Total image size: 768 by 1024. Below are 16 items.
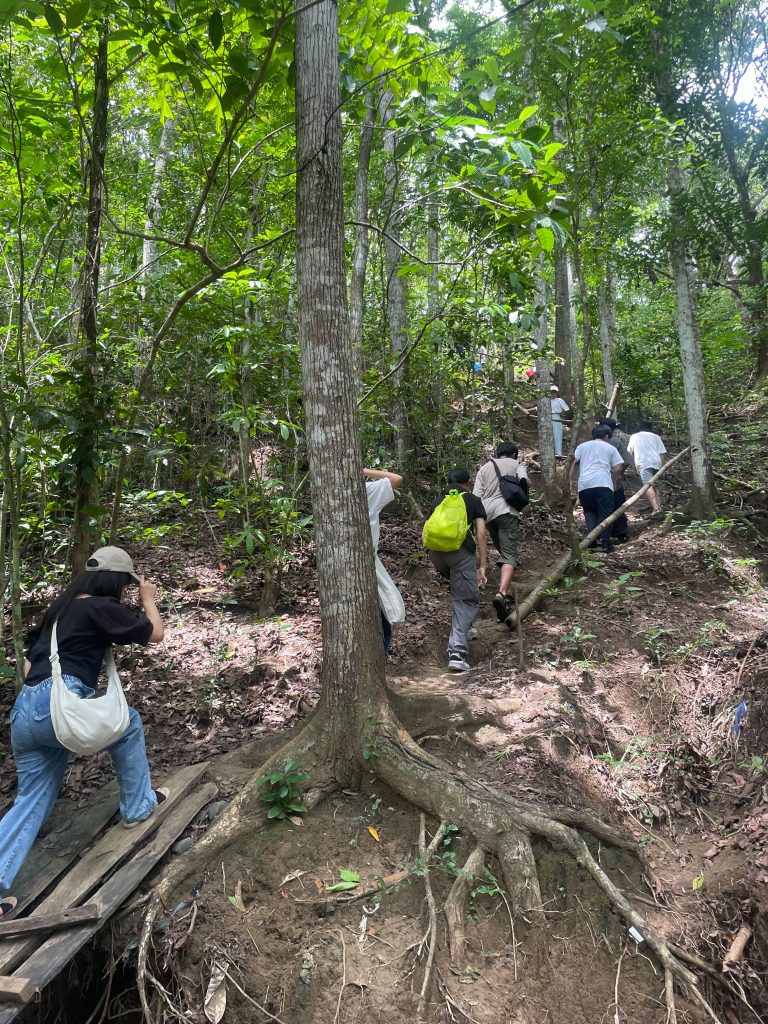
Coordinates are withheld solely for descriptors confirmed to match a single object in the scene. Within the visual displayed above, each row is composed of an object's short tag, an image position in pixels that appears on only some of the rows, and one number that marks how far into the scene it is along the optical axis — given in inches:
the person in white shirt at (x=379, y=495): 228.8
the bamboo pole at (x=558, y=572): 289.7
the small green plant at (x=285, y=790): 153.5
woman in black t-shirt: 145.6
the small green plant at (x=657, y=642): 239.6
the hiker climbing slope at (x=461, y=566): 261.1
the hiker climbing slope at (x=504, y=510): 306.3
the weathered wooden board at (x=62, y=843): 145.3
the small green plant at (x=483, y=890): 134.6
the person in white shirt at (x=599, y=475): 378.0
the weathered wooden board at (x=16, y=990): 109.3
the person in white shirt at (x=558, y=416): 512.1
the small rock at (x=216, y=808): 166.6
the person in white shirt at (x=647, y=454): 428.5
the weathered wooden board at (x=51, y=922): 126.5
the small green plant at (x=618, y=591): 284.0
